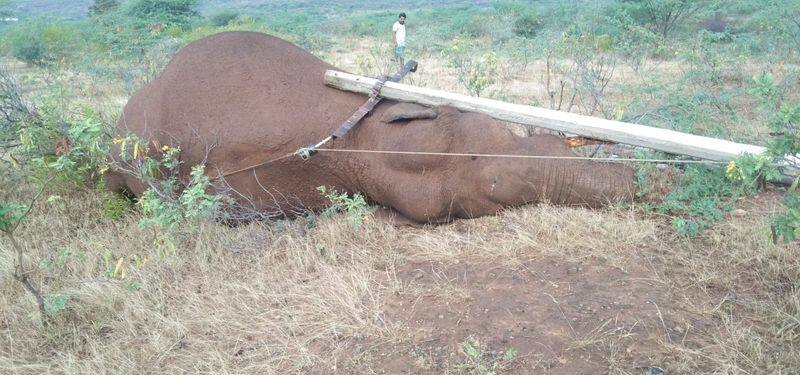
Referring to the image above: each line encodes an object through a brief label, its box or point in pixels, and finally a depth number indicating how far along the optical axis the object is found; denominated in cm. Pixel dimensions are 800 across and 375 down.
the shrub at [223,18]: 3321
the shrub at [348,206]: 407
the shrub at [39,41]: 1836
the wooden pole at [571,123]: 368
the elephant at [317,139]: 414
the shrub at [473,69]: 601
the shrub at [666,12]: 1590
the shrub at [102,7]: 2842
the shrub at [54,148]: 461
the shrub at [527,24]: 2212
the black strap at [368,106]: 431
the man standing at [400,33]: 1288
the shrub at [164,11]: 2419
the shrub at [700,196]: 381
